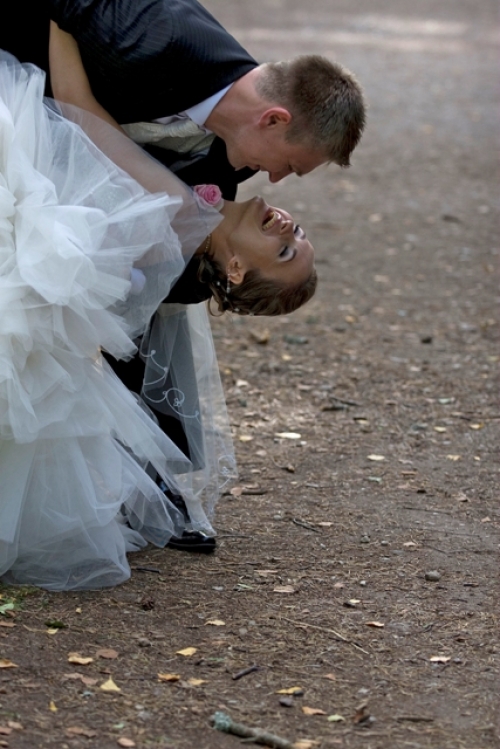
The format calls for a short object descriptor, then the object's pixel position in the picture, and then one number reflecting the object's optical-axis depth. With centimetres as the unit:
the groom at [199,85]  630
